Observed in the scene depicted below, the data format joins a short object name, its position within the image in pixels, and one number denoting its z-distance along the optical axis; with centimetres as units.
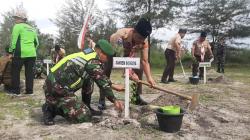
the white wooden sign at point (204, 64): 772
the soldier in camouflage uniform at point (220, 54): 1230
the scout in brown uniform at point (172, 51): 756
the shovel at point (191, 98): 400
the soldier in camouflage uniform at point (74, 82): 347
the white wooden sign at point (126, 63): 375
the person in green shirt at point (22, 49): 534
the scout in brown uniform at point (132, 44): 383
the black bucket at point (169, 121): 344
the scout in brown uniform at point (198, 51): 832
